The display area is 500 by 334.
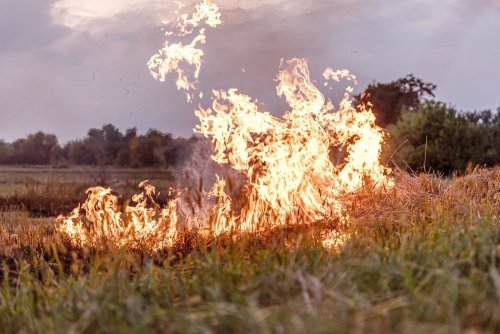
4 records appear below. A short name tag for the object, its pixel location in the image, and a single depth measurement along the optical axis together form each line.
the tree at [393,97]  37.62
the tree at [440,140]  30.03
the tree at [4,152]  31.61
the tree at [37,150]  31.27
